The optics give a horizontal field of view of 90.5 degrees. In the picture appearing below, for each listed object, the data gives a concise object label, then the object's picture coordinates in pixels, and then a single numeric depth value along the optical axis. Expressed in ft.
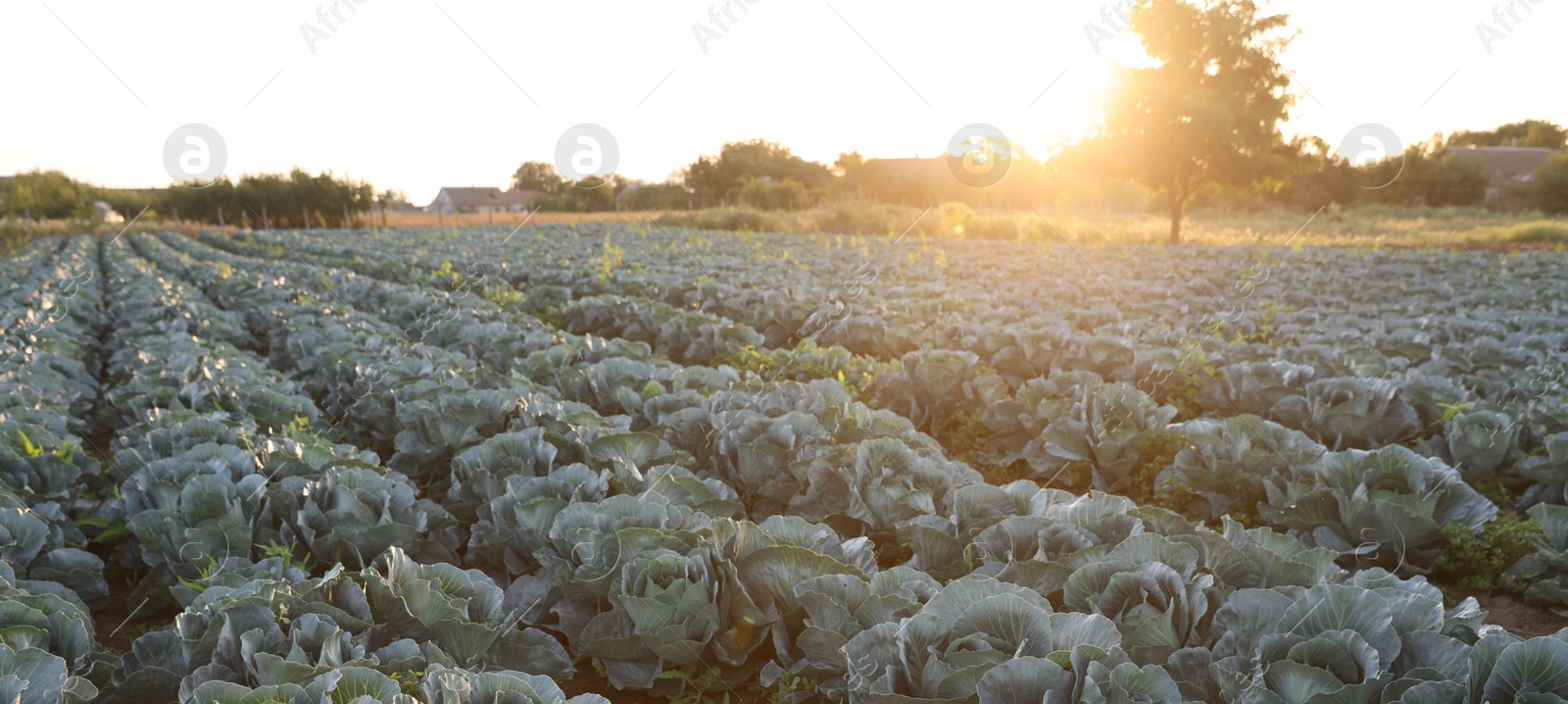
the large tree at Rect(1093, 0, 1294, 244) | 89.51
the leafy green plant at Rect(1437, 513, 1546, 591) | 12.45
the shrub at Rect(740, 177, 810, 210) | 183.62
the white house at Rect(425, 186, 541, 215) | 284.82
